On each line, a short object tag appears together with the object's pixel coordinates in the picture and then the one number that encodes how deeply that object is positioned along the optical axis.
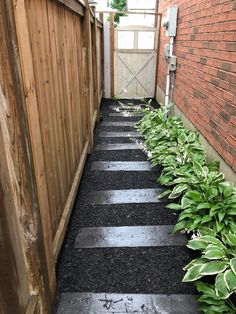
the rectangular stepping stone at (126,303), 1.80
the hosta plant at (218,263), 1.62
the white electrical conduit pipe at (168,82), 5.23
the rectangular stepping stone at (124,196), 3.05
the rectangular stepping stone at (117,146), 4.57
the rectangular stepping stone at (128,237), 2.40
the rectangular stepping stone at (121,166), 3.82
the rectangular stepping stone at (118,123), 5.90
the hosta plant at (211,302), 1.66
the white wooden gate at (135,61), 7.77
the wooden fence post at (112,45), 7.62
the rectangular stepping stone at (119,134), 5.21
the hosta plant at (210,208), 2.23
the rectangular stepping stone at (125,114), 6.64
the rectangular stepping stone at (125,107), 7.28
